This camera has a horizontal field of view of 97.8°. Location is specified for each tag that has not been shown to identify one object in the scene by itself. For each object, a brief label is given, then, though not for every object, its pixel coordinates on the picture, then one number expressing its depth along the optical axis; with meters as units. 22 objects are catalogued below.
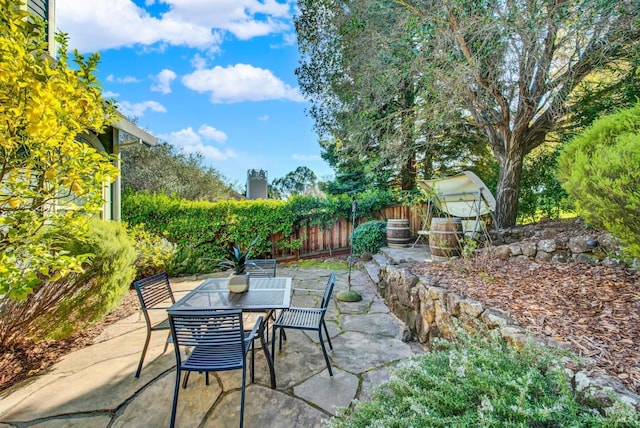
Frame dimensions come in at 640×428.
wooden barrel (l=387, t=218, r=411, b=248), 5.68
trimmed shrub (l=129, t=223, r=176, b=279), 4.45
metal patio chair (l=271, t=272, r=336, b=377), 2.30
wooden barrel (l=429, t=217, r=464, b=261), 3.86
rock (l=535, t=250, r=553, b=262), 3.04
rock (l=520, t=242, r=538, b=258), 3.18
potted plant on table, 2.49
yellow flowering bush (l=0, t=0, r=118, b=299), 1.45
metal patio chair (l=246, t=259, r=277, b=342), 3.47
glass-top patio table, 2.13
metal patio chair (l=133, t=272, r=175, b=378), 2.20
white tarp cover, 4.63
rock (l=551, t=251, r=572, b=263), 2.89
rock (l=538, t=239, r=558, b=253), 3.04
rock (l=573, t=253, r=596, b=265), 2.66
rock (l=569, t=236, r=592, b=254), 2.79
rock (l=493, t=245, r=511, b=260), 3.40
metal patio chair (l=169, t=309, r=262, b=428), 1.66
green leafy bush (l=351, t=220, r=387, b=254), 6.18
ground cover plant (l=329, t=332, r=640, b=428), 1.04
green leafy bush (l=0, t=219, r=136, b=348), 2.29
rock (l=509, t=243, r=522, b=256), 3.32
